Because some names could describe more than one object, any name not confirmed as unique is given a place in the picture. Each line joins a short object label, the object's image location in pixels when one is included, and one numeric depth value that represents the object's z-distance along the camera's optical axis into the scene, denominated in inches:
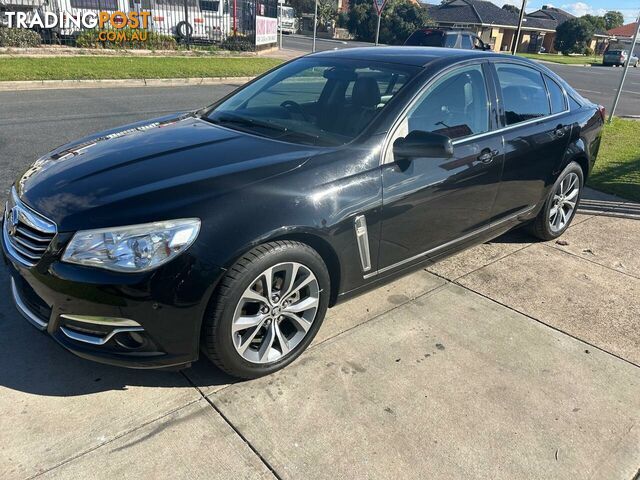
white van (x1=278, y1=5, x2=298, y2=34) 1887.3
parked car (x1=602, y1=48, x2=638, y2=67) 1854.1
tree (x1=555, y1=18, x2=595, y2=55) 2372.0
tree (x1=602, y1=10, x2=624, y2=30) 3855.1
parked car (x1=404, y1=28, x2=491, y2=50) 621.6
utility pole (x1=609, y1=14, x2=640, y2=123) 394.4
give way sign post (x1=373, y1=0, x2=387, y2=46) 563.0
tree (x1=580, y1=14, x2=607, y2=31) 2789.1
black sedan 92.5
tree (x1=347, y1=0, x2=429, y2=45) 1916.8
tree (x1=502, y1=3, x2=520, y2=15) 3132.4
